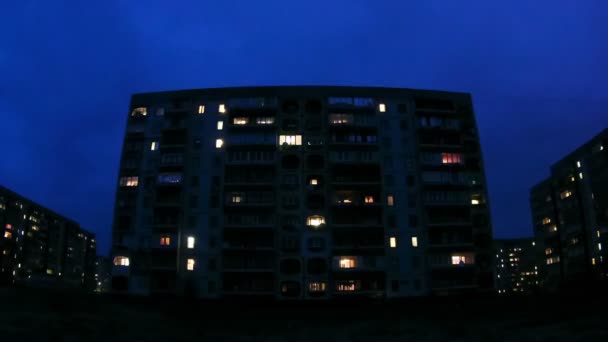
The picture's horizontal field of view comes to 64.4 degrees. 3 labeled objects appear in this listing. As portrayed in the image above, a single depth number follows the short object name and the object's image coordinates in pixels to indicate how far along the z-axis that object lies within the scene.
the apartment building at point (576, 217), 115.31
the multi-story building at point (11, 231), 183.00
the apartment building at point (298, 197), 85.81
